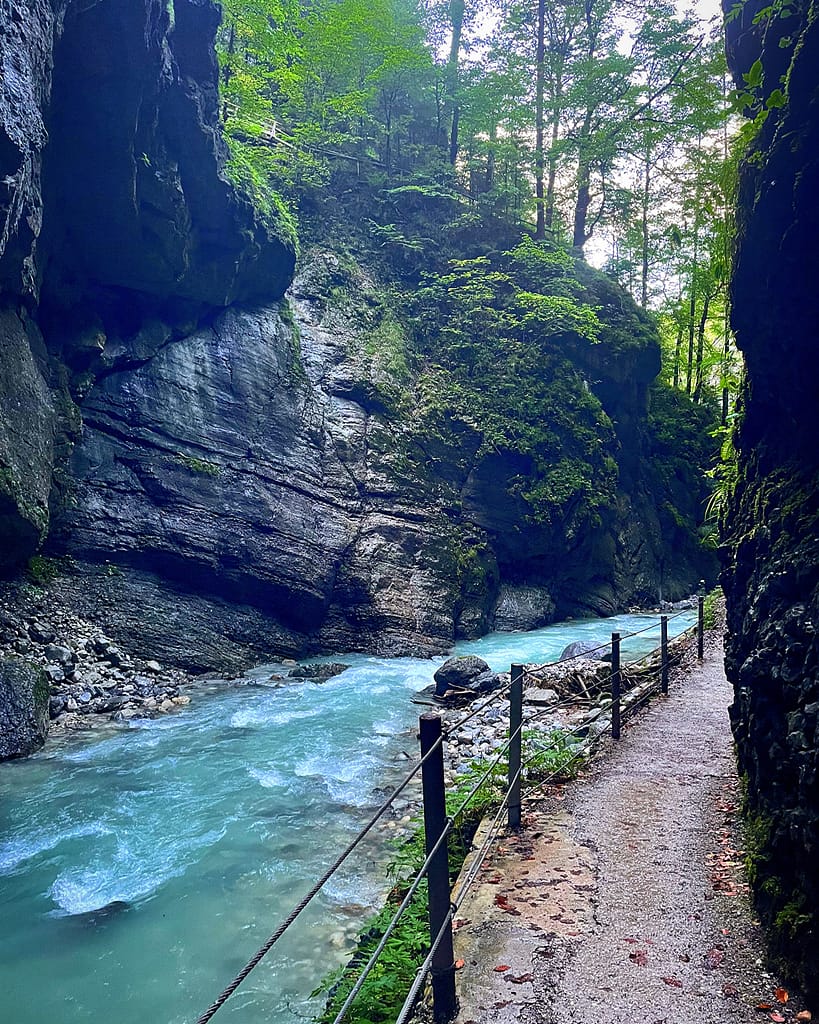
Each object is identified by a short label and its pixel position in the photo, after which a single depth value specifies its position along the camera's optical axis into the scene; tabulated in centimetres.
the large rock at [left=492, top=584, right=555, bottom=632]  1755
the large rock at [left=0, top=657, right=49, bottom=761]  827
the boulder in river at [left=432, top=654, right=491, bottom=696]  1120
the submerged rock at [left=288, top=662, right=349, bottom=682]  1269
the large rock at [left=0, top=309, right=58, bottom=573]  1018
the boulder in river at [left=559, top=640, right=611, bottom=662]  1261
